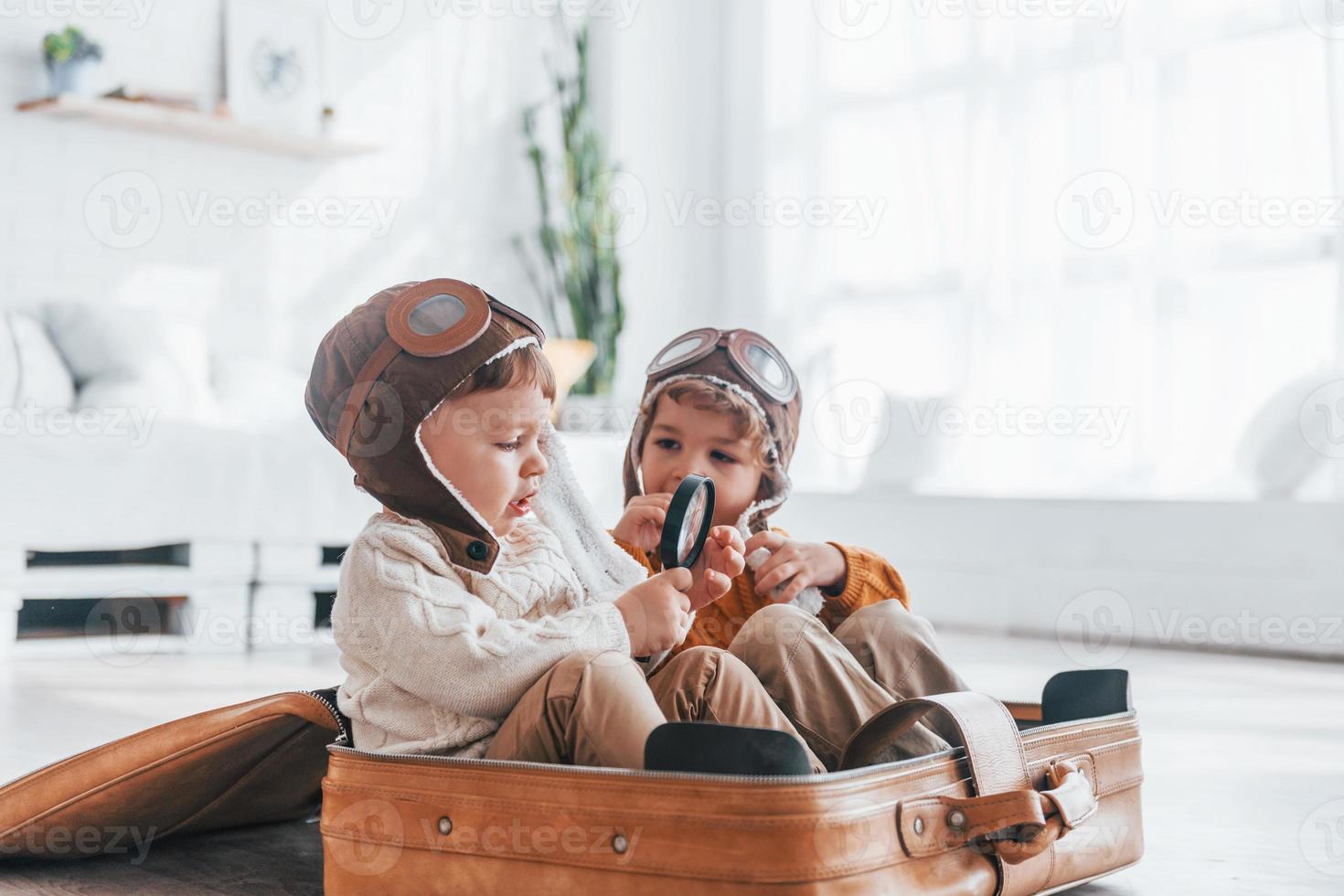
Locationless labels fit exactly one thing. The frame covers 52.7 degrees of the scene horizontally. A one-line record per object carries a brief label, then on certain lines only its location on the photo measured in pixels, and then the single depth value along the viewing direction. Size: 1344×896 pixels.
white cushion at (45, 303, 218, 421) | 3.36
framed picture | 4.11
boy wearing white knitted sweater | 1.02
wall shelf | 3.72
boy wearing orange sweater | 1.20
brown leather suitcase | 0.88
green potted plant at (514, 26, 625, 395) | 4.81
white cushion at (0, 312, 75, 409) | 3.19
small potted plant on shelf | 3.67
